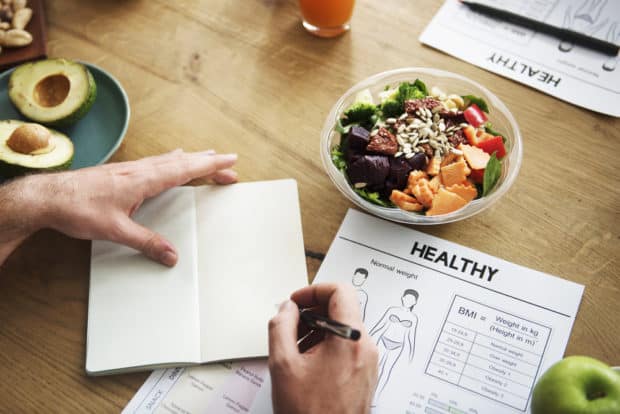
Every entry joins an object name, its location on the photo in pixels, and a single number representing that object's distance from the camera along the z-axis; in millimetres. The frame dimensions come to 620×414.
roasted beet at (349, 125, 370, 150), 842
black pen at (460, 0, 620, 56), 1019
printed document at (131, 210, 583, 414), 725
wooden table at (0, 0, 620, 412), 782
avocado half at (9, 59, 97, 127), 938
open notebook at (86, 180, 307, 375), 765
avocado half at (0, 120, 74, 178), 867
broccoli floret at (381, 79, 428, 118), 897
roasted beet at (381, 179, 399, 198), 832
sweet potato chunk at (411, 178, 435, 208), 801
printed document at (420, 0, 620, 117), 987
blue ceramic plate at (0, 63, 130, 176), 947
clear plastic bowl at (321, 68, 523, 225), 813
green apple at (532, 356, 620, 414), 599
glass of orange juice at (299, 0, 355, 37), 1055
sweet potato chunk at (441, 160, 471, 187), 812
